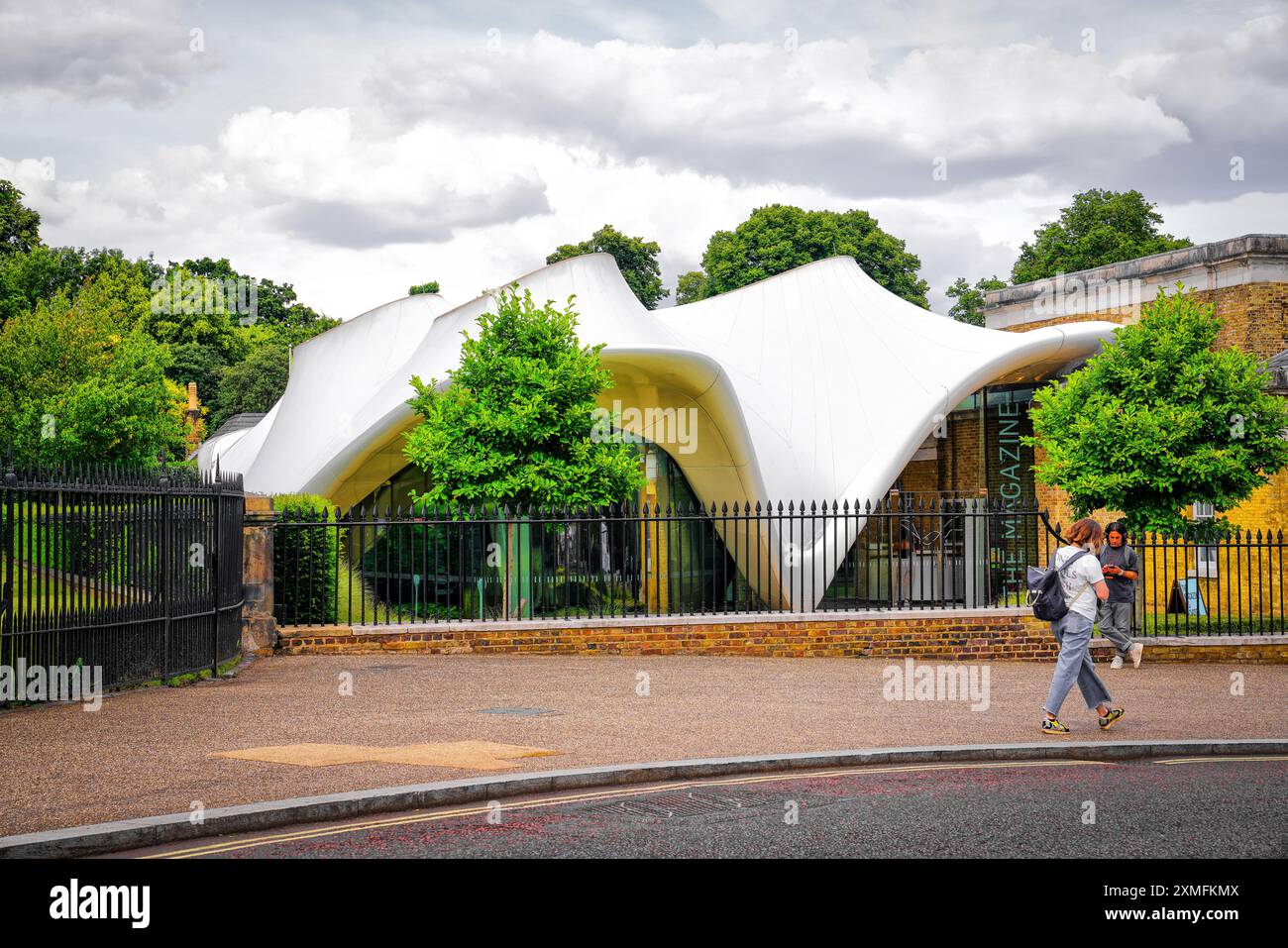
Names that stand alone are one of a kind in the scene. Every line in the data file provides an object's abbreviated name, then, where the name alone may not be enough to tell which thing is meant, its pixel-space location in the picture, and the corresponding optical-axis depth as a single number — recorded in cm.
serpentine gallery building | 2512
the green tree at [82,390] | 3216
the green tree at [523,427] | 1933
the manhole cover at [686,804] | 721
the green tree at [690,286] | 6800
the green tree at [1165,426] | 2061
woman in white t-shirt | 1026
